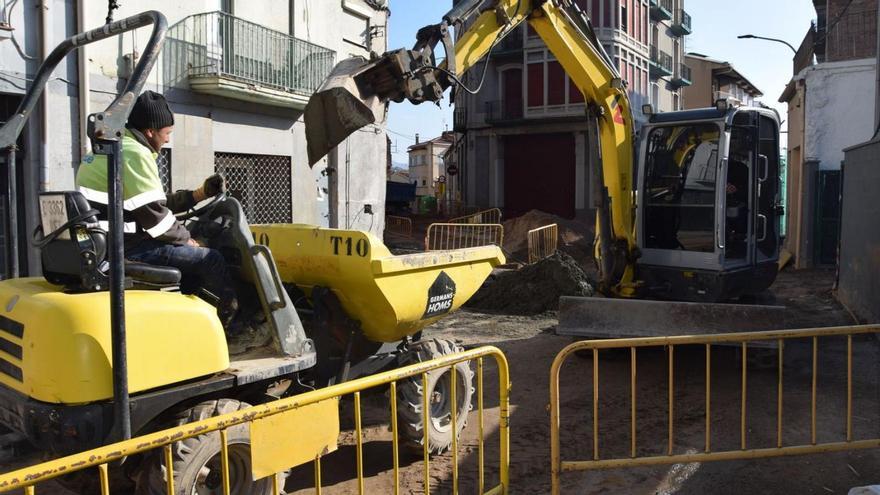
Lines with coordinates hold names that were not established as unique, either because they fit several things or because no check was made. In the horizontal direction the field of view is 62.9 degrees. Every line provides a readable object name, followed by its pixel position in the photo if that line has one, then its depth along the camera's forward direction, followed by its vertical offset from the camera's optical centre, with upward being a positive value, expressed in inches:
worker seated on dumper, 140.5 -0.1
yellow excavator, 289.1 +9.7
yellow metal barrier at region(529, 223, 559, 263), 792.3 -38.7
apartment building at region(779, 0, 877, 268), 634.8 +71.2
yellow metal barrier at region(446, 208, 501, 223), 1088.5 -15.7
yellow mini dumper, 125.6 -24.1
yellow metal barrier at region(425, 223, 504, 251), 794.2 -35.4
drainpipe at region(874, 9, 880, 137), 461.1 +68.4
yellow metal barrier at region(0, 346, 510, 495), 87.7 -31.8
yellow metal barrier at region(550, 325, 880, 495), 160.2 -52.4
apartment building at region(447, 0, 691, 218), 1259.2 +165.4
